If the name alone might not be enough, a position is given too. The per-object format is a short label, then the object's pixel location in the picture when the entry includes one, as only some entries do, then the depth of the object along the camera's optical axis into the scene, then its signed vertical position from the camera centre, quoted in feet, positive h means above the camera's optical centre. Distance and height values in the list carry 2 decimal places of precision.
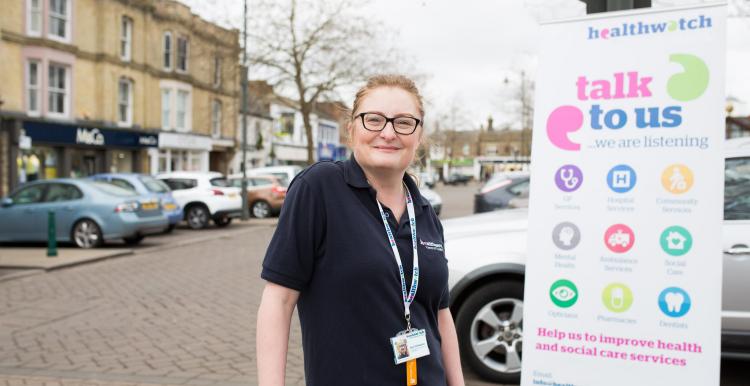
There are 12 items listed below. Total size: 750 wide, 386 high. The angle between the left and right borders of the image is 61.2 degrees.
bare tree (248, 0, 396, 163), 91.25 +17.81
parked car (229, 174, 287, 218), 69.87 -2.07
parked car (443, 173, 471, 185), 264.31 -0.53
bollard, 36.88 -3.85
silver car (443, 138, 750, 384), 15.06 -2.61
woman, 5.99 -0.89
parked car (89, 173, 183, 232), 45.98 -1.06
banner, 8.47 -0.29
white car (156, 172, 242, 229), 59.72 -2.11
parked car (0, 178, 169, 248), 41.75 -2.64
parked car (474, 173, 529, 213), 38.58 -0.81
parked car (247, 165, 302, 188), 72.86 +0.41
